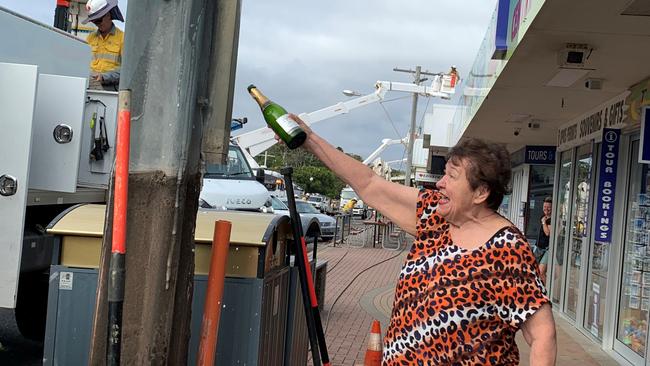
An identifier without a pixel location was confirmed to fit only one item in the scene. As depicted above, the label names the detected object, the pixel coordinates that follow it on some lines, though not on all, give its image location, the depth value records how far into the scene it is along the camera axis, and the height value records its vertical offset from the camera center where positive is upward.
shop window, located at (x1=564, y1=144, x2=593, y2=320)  9.42 -0.24
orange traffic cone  4.10 -0.92
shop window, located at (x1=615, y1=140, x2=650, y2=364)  7.15 -0.57
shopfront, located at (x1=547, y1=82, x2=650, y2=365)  7.38 -0.26
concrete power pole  2.59 +0.02
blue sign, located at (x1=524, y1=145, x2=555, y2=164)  15.08 +1.10
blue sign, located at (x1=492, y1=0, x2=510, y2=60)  6.80 +1.65
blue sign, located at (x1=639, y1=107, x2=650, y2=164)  6.53 +0.70
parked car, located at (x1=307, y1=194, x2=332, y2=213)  47.51 -1.10
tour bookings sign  8.02 +0.27
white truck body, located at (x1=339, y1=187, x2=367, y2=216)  56.71 -1.08
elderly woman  2.44 -0.29
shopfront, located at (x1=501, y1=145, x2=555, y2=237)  15.19 +0.53
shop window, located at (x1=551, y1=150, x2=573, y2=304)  10.57 -0.21
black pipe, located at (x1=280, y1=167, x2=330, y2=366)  3.66 -0.51
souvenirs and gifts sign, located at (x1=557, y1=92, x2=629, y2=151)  8.21 +1.15
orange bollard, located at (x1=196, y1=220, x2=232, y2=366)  2.81 -0.44
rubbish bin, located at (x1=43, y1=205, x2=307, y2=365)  3.17 -0.54
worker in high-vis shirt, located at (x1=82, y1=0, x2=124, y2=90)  6.37 +1.19
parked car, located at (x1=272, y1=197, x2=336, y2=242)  21.37 -0.95
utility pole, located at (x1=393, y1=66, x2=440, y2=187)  33.91 +3.50
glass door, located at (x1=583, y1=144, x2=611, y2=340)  8.36 -0.94
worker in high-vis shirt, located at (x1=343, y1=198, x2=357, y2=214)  36.03 -0.88
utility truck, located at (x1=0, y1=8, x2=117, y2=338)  4.27 +0.13
